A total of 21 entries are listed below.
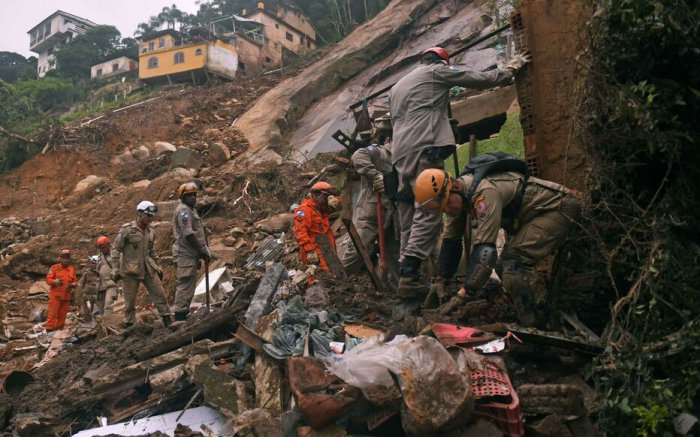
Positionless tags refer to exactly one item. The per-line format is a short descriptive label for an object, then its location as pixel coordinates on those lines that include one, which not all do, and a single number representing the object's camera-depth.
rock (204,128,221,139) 18.75
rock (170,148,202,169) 16.16
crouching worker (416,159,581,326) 3.79
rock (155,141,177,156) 17.67
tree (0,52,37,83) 47.56
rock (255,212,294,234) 11.06
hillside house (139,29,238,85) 27.39
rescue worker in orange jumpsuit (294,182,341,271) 5.98
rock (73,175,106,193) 17.06
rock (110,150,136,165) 18.72
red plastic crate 2.90
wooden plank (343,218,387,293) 5.38
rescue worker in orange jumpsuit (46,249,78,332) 9.09
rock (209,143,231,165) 16.89
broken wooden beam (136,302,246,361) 4.91
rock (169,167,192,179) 15.00
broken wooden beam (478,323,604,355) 3.33
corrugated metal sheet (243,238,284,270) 9.51
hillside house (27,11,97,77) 49.81
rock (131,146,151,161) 18.59
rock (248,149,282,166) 15.04
